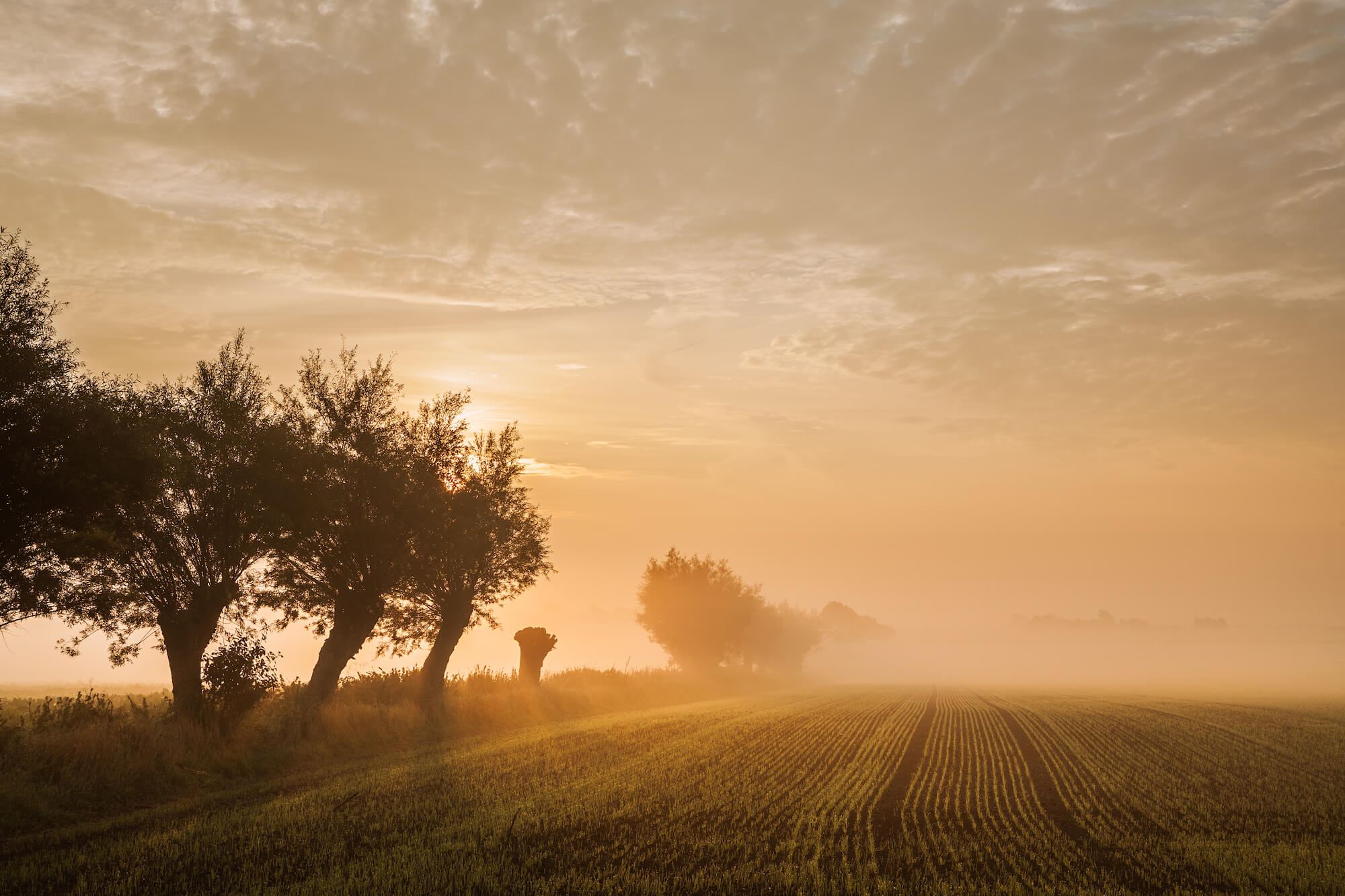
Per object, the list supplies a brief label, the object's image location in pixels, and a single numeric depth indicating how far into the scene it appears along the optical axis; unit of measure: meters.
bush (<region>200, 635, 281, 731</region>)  21.30
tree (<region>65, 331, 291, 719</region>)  22.05
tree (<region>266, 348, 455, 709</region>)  27.08
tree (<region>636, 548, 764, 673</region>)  78.56
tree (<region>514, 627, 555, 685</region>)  40.19
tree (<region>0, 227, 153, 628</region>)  17.25
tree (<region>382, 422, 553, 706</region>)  30.92
